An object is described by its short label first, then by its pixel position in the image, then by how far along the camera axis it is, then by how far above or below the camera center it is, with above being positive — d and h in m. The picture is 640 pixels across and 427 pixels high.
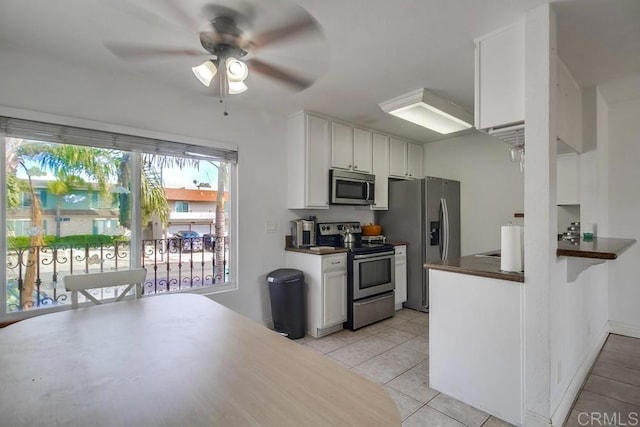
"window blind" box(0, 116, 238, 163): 2.18 +0.61
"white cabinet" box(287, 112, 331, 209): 3.48 +0.61
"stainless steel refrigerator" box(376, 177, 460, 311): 4.09 -0.13
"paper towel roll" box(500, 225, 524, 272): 1.93 -0.21
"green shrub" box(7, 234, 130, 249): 2.25 -0.20
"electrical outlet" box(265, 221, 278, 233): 3.52 -0.14
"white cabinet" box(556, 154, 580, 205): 3.07 +0.34
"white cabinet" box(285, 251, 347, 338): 3.25 -0.81
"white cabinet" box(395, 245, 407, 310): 4.09 -0.81
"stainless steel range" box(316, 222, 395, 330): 3.45 -0.69
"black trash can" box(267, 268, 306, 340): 3.20 -0.91
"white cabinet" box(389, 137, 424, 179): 4.48 +0.83
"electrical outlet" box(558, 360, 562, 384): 1.91 -0.96
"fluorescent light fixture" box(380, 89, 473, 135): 2.90 +1.03
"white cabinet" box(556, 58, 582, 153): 2.24 +0.83
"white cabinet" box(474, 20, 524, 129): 1.90 +0.86
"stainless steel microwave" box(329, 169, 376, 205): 3.72 +0.34
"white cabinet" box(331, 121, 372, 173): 3.75 +0.84
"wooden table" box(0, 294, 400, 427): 0.77 -0.50
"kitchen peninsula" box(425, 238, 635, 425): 1.85 -0.73
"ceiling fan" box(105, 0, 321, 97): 1.15 +0.72
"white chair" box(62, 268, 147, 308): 1.86 -0.41
